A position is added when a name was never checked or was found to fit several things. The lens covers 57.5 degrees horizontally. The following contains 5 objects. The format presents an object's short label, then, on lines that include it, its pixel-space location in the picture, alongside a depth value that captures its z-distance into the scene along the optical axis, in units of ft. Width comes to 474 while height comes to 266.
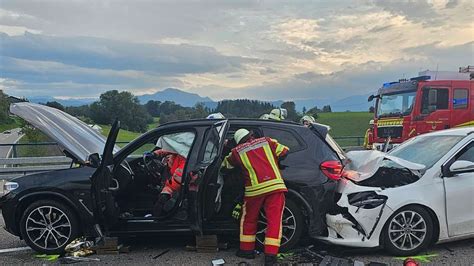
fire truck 40.42
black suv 16.22
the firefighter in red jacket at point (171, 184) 16.71
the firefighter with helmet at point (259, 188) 15.62
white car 15.83
